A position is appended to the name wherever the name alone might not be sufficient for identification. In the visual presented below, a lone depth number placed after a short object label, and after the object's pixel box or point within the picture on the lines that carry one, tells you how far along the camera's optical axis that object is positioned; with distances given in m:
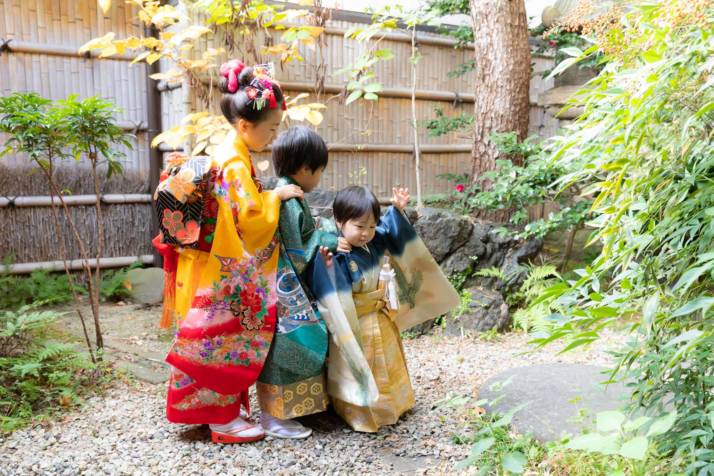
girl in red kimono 2.53
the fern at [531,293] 4.47
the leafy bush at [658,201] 1.46
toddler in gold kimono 2.68
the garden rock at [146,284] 5.45
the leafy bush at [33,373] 2.94
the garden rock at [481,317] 4.54
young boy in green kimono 2.68
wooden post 5.72
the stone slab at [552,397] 2.54
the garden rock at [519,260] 4.84
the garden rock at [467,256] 4.83
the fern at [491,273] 4.76
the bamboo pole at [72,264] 5.29
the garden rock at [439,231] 4.82
